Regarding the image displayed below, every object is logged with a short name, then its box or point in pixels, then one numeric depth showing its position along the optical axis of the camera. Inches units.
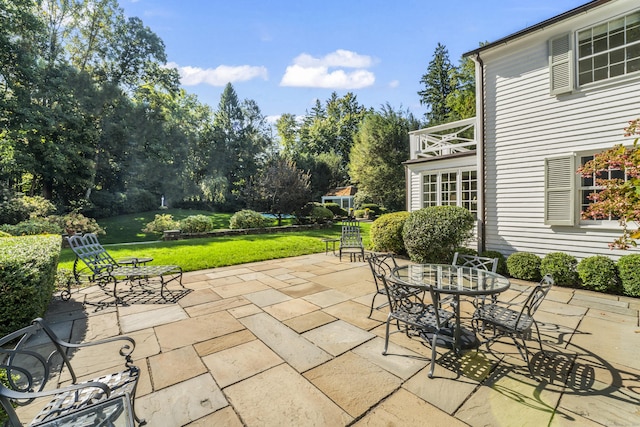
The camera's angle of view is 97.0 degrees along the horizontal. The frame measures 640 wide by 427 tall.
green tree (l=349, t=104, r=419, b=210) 894.4
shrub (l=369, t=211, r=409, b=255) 334.6
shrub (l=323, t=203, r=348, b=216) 933.8
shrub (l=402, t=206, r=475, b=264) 271.7
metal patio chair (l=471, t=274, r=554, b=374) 106.7
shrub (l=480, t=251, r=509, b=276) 263.1
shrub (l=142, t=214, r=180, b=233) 571.8
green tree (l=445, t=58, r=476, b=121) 850.8
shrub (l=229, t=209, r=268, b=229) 576.7
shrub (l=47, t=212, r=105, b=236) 438.6
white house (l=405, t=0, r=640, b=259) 217.9
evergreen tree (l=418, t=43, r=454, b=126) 1103.0
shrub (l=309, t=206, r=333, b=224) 679.1
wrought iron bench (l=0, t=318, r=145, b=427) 53.3
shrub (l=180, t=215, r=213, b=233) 514.6
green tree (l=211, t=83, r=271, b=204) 1160.2
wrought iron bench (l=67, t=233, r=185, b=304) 195.3
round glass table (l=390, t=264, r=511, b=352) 115.3
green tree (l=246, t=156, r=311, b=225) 617.3
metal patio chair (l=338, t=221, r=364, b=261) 319.1
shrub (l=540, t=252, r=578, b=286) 220.2
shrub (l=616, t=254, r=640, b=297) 190.9
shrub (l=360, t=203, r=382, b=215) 952.9
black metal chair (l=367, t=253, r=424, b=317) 137.1
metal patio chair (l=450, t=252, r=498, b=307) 147.5
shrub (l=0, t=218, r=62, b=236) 366.3
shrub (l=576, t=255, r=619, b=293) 202.2
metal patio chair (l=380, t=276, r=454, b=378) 115.9
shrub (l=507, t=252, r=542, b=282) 237.6
